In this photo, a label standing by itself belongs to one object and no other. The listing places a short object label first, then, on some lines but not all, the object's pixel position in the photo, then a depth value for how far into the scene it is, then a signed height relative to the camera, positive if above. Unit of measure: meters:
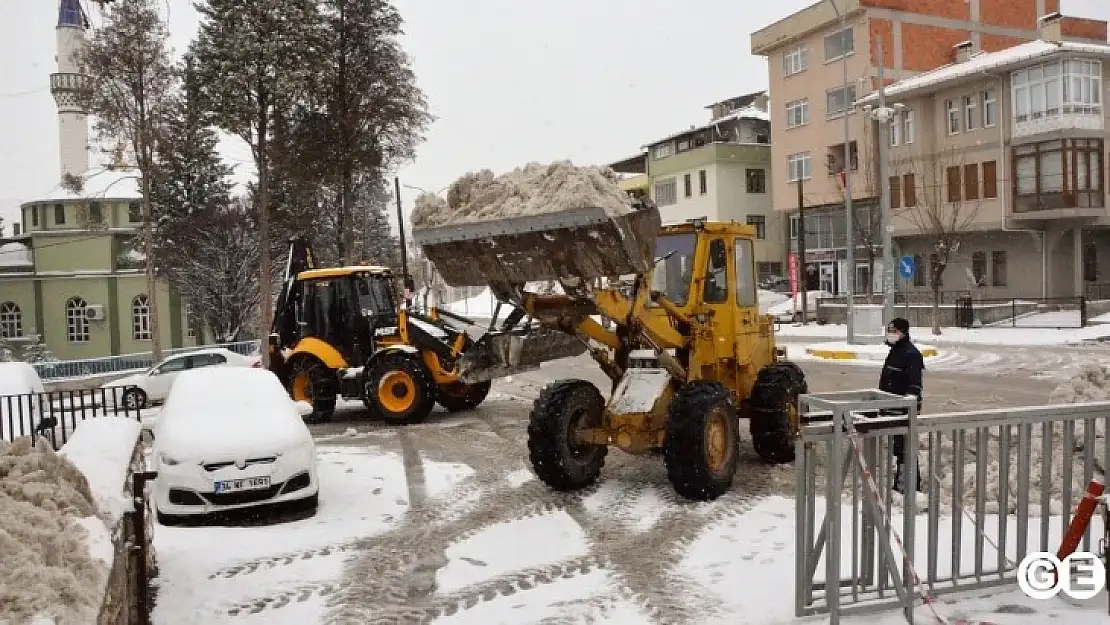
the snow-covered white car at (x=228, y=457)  7.84 -1.44
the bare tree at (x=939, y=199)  35.09 +3.14
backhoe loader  13.82 -0.86
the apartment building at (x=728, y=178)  47.72 +5.91
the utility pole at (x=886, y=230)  24.25 +1.29
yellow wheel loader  7.51 -0.51
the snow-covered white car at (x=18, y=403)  12.55 -1.41
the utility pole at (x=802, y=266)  35.62 +0.55
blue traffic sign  25.81 +0.23
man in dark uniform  8.61 -0.89
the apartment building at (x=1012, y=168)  32.88 +4.15
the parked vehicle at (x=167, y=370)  21.59 -1.72
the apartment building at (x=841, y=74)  39.69 +9.77
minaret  28.94 +9.44
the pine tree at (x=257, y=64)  27.11 +7.34
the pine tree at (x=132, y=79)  28.27 +7.34
